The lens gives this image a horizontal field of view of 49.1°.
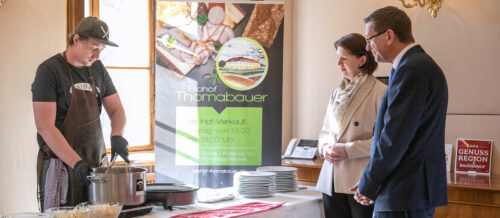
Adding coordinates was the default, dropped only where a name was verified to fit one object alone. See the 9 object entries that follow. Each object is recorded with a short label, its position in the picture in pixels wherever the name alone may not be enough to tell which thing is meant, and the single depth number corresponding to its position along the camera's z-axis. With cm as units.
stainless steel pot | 219
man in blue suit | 195
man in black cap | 242
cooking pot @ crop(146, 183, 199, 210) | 249
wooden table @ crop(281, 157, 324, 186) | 380
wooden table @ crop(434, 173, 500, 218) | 298
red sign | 362
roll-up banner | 327
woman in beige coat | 262
